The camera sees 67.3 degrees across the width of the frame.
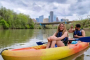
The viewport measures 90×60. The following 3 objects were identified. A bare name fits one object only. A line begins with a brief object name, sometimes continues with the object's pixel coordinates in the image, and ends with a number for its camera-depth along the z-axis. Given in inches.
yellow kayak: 71.7
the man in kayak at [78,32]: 134.0
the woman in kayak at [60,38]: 89.1
